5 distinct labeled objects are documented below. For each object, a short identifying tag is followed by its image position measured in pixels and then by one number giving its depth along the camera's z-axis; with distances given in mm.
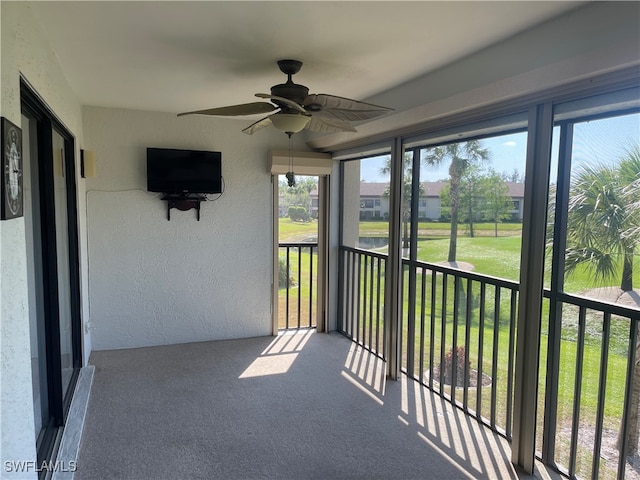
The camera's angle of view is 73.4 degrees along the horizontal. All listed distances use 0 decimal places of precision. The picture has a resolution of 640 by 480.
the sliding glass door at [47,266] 1999
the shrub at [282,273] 4512
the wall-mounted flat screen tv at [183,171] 3875
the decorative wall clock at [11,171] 1341
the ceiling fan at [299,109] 2168
